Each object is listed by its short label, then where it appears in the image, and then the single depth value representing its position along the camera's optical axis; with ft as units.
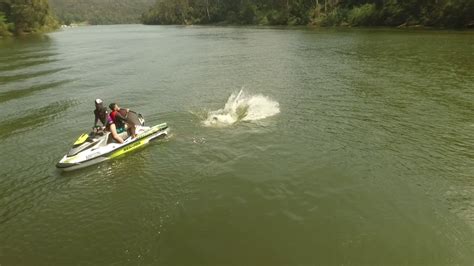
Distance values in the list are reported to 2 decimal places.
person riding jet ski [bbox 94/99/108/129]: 60.03
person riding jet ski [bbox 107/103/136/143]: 59.88
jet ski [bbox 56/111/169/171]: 55.47
